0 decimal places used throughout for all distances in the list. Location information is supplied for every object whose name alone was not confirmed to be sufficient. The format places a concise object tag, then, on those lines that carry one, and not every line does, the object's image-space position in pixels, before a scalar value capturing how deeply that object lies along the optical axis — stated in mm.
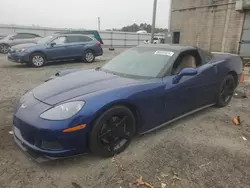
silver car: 14906
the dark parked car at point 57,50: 9523
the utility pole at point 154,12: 12965
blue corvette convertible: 2418
